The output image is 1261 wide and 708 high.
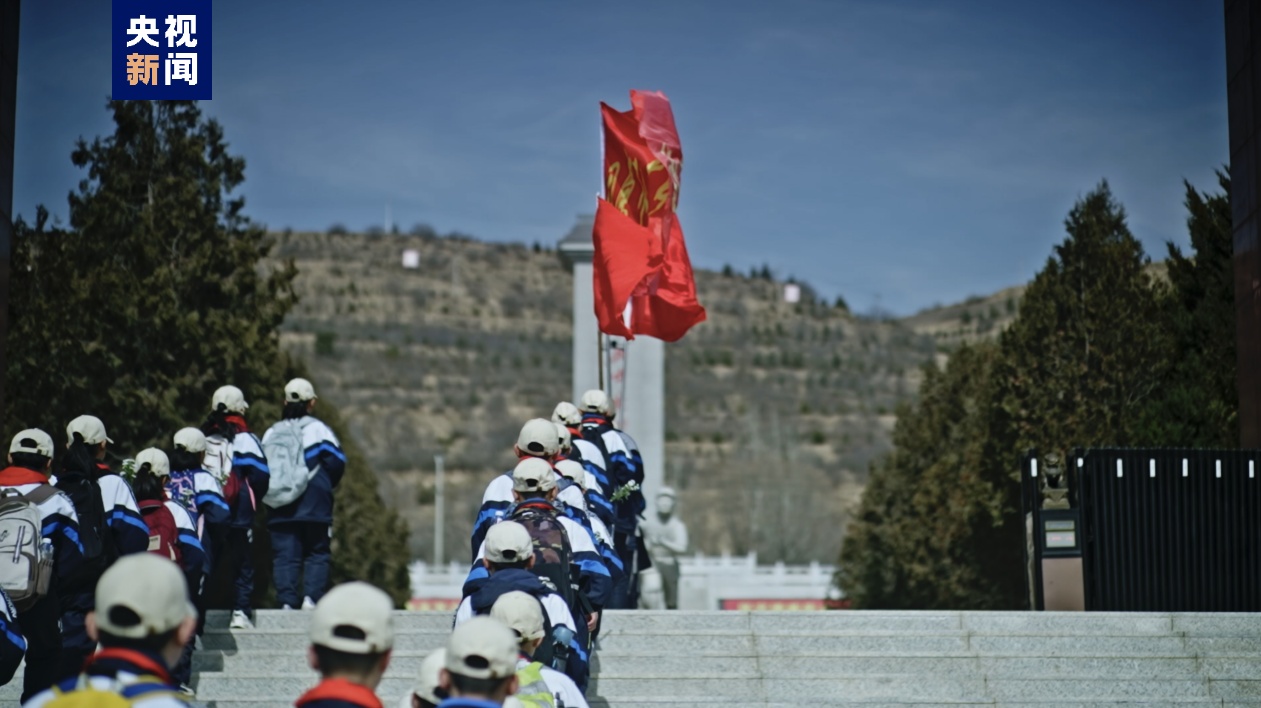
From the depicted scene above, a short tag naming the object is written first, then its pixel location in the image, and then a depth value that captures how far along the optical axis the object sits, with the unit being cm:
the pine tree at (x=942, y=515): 2511
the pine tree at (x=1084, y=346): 2375
